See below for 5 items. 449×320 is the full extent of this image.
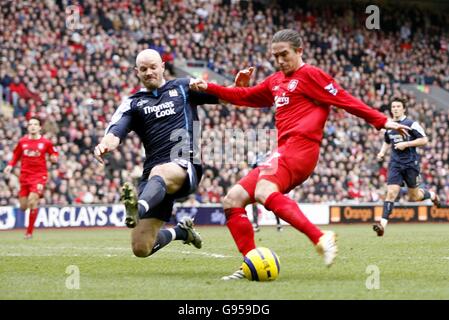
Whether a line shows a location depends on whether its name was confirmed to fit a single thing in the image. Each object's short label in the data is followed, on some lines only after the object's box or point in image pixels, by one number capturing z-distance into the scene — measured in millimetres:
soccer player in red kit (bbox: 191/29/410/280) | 16280
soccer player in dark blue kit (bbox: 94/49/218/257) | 17685
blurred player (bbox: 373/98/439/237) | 30156
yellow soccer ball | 15715
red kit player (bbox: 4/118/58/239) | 33864
